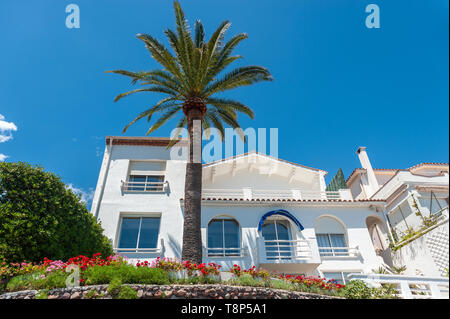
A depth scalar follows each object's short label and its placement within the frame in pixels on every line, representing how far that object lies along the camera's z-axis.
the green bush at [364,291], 9.55
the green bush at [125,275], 8.72
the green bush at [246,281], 9.99
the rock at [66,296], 7.95
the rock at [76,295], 8.01
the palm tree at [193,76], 14.23
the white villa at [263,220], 16.03
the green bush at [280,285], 10.44
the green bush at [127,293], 7.93
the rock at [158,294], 8.41
